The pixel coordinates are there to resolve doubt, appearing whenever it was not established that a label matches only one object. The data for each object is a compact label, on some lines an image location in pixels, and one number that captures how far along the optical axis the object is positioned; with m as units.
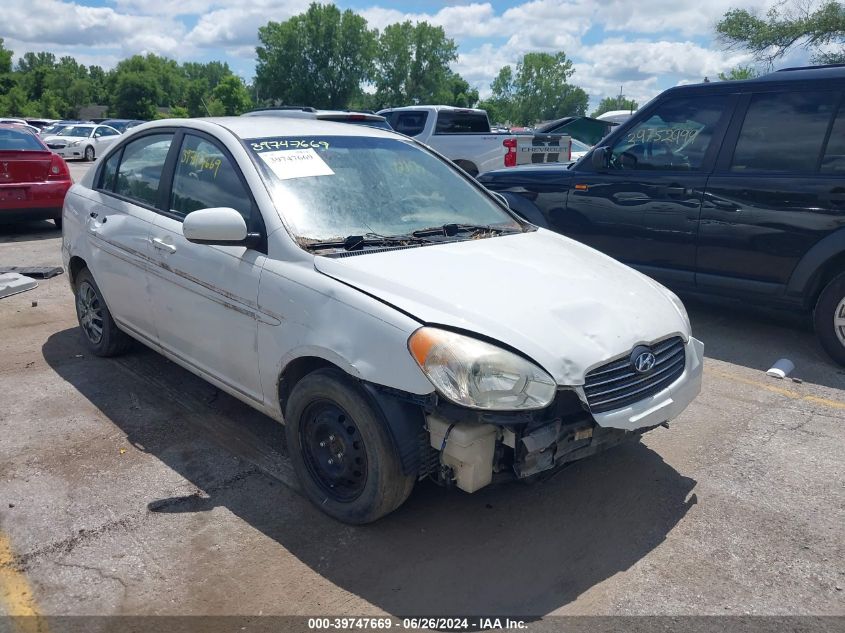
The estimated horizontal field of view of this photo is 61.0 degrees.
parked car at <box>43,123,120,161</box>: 28.05
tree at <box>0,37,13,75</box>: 77.81
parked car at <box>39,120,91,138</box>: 29.98
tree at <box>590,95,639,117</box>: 103.07
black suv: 5.30
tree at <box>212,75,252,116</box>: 75.88
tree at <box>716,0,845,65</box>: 21.22
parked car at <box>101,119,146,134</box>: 33.54
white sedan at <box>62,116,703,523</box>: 2.89
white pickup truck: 13.45
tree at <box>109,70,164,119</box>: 79.31
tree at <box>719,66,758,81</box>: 42.47
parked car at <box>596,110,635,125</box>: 22.38
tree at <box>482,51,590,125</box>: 121.38
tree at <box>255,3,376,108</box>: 85.69
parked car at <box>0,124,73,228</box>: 9.71
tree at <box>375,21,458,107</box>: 94.06
